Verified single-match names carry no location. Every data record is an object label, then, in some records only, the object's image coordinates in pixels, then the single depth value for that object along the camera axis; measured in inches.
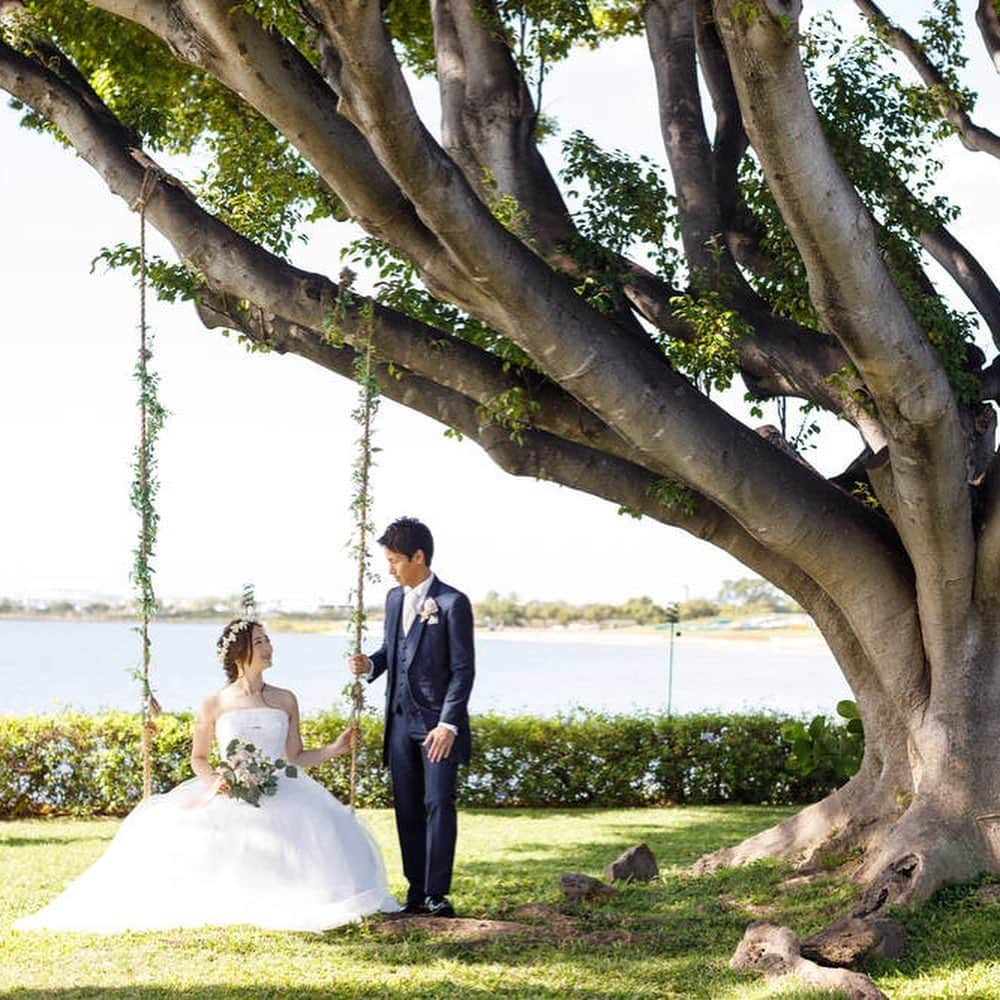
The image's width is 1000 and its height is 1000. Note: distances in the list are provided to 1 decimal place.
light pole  698.6
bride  270.8
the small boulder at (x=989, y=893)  290.7
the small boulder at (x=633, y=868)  350.3
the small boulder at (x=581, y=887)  320.8
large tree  271.9
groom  291.7
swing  288.4
